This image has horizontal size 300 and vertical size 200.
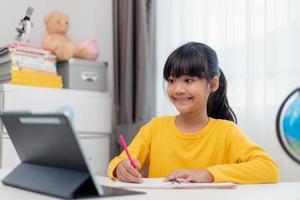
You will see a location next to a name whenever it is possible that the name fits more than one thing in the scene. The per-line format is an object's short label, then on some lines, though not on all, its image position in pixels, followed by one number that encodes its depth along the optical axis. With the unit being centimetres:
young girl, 137
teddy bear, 266
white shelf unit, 239
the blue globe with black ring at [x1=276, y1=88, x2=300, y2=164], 63
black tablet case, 69
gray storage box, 268
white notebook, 90
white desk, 76
